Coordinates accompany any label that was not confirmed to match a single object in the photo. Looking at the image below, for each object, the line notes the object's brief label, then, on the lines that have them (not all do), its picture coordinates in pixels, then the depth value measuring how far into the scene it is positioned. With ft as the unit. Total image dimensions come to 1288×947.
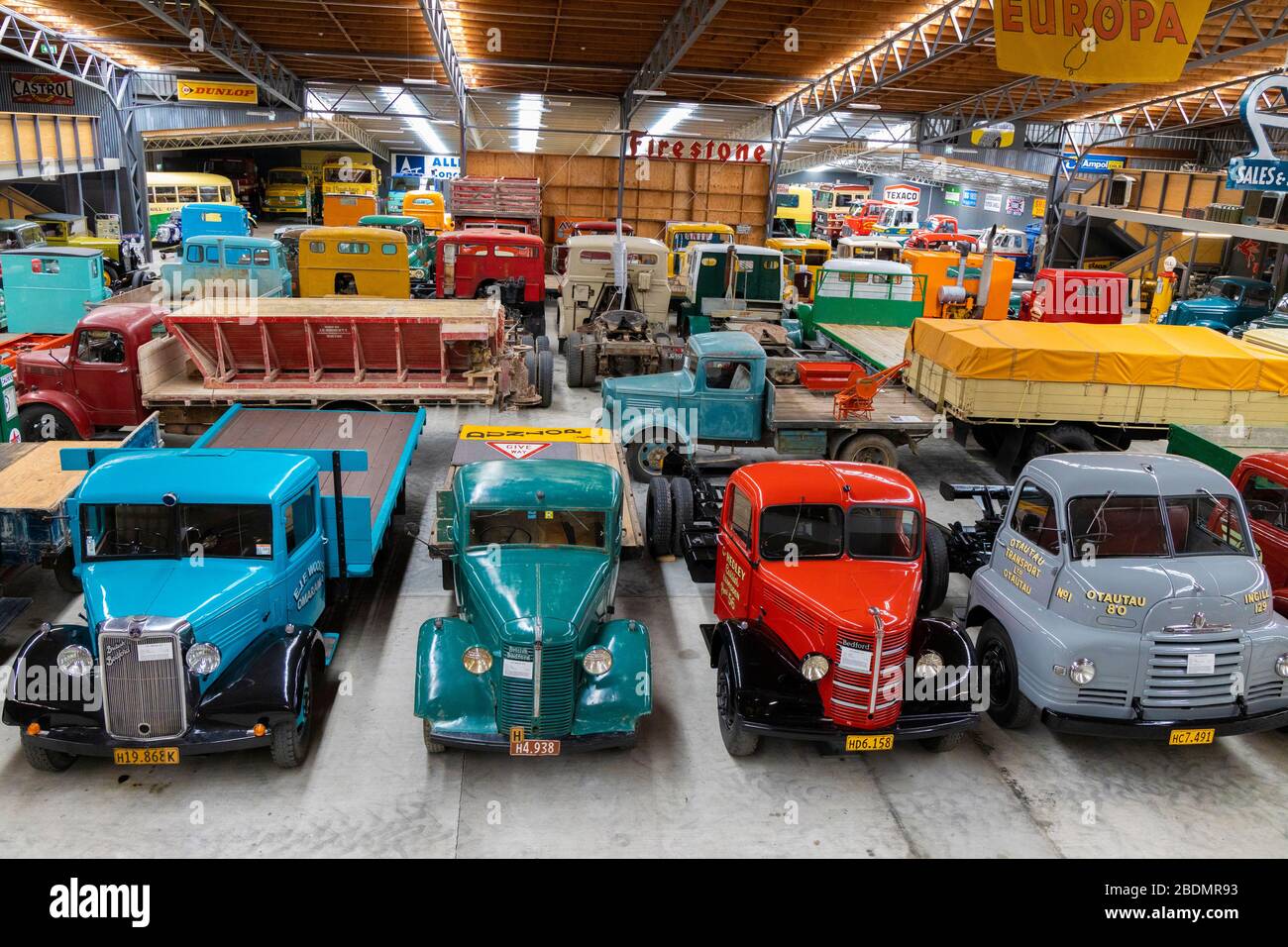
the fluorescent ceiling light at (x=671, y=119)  116.95
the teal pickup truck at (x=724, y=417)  39.91
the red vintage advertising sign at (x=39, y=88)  88.89
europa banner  34.73
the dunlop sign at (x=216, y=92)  85.56
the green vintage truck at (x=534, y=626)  20.54
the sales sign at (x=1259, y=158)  41.73
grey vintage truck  21.68
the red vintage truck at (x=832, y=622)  21.24
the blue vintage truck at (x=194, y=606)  19.86
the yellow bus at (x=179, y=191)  116.98
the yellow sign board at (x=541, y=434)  33.71
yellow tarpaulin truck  40.04
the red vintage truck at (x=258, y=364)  40.11
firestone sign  101.30
